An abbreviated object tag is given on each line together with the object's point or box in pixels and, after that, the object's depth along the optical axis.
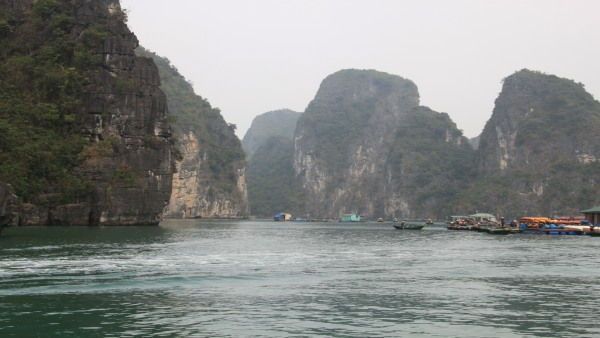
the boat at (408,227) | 119.19
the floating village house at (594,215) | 94.56
